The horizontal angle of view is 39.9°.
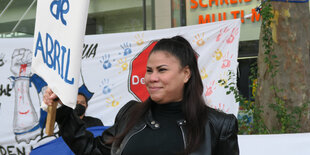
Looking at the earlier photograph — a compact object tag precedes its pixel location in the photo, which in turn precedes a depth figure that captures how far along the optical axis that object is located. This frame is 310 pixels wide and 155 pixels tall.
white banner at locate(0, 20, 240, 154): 4.90
